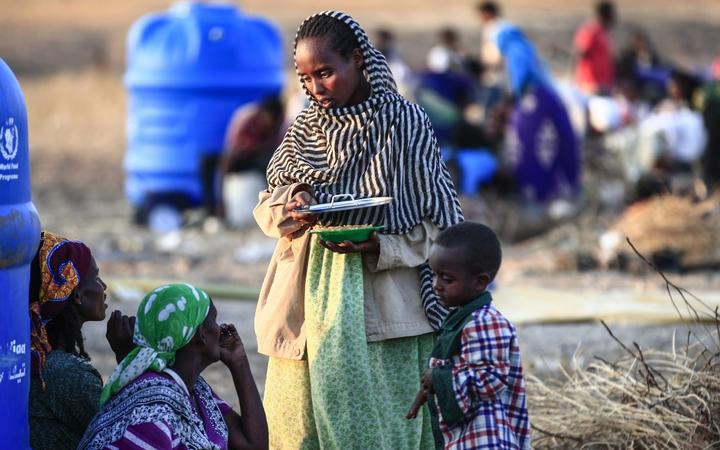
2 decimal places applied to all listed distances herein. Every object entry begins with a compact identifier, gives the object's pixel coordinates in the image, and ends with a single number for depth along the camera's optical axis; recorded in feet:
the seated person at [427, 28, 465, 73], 96.89
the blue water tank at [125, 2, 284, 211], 85.56
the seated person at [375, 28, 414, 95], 82.17
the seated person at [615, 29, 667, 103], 100.42
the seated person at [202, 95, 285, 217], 80.18
